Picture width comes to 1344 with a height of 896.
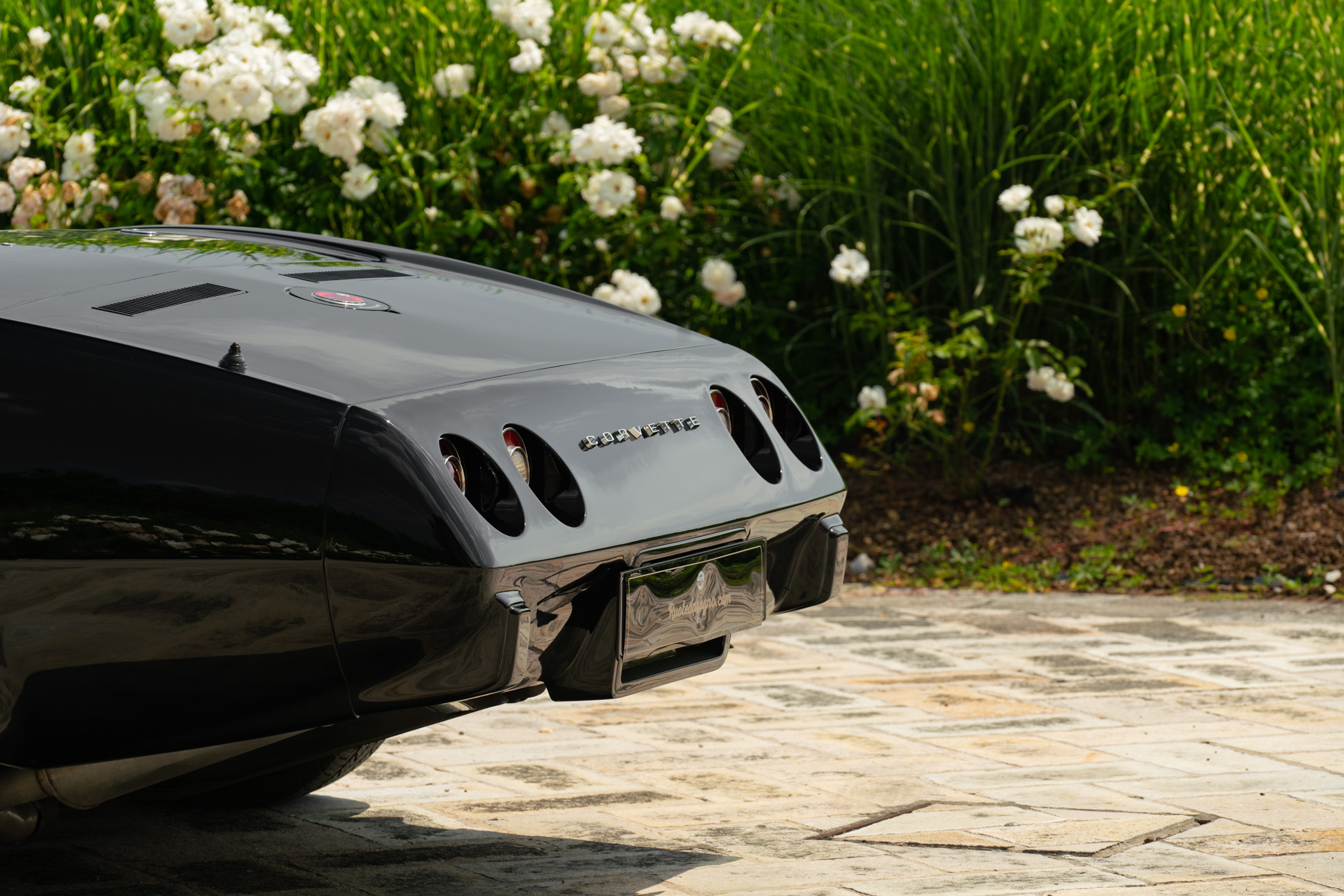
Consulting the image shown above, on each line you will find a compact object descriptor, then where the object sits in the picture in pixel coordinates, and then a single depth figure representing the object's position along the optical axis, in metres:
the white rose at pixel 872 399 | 13.41
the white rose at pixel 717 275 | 13.71
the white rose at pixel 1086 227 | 12.98
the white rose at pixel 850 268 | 13.37
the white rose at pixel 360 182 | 13.16
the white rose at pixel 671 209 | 13.69
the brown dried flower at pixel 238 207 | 13.02
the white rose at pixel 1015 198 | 13.01
